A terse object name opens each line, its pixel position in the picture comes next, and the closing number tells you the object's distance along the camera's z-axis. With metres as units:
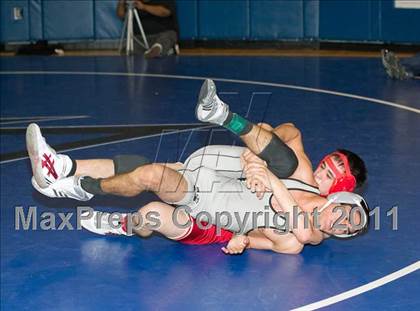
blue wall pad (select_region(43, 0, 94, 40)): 15.85
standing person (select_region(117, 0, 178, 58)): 14.67
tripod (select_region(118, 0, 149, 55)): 14.79
